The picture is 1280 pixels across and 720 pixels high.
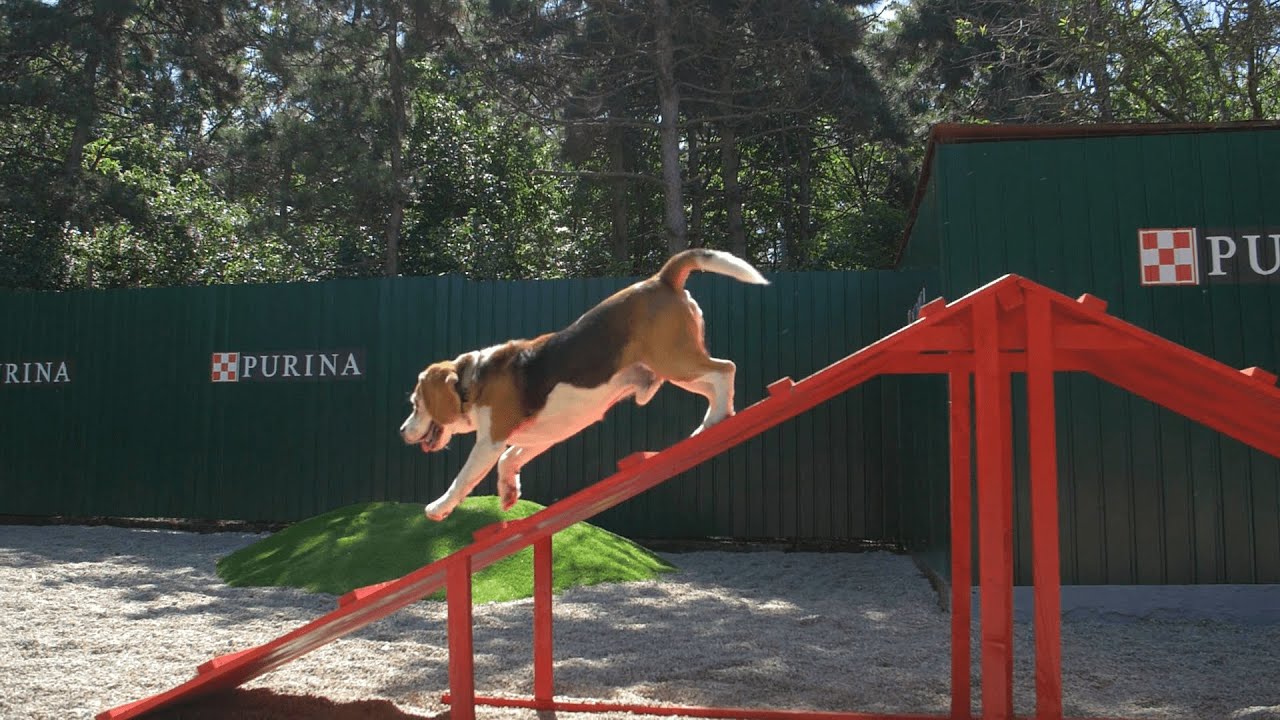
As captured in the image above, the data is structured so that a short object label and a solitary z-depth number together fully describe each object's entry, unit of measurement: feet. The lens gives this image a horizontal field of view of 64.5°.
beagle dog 11.51
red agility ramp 11.73
